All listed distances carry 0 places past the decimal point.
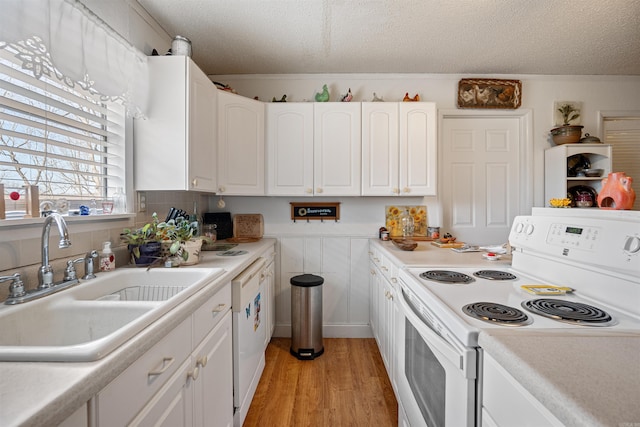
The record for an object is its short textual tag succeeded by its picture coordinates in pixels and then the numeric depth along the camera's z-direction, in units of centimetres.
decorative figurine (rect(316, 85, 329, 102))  255
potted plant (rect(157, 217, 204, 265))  146
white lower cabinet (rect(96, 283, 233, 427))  65
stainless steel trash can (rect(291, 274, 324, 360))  230
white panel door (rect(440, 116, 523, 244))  279
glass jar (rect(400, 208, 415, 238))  265
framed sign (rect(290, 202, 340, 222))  275
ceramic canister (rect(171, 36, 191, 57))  173
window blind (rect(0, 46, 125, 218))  106
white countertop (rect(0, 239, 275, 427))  45
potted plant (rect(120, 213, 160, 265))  146
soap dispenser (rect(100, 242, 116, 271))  135
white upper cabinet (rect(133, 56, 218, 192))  169
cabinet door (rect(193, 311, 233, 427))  107
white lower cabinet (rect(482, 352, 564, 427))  56
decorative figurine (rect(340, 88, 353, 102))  250
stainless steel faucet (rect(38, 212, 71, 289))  96
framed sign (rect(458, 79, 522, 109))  269
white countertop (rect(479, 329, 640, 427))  45
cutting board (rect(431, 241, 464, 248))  226
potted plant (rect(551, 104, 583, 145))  253
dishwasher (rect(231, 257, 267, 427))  150
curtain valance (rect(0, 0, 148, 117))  102
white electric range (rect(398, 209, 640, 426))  81
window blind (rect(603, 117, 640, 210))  272
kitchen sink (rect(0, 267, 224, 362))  60
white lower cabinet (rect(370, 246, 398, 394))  174
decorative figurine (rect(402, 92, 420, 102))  254
